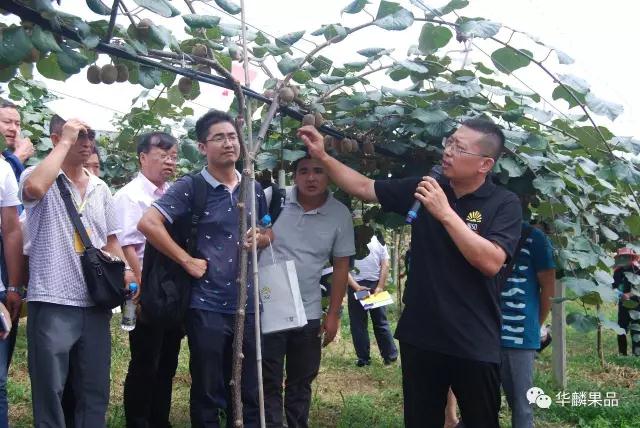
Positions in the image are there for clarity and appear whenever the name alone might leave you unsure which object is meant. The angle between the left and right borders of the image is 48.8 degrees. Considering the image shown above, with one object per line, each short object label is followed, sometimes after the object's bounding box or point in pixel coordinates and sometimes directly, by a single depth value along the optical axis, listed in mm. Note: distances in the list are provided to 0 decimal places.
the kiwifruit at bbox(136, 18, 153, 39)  2211
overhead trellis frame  1972
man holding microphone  2598
